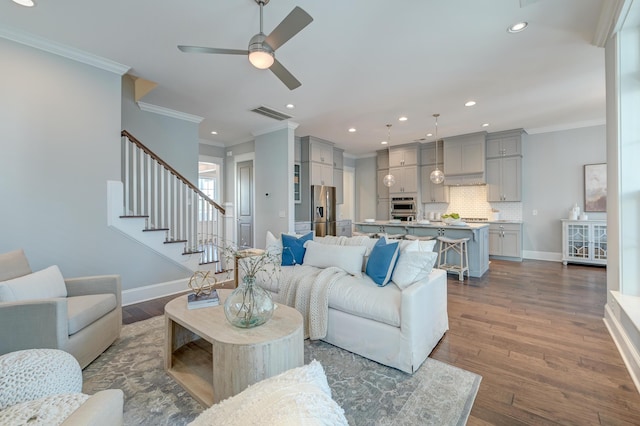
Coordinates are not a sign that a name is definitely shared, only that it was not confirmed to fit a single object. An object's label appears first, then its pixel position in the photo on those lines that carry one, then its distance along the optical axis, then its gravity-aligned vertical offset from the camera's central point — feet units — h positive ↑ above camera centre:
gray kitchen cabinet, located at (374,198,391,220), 26.53 +0.35
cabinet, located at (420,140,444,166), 23.10 +4.84
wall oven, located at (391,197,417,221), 24.24 +0.31
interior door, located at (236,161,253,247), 21.43 +0.92
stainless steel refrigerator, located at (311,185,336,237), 20.76 +0.16
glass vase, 5.87 -2.00
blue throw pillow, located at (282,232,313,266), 10.77 -1.50
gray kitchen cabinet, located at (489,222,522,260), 19.93 -2.11
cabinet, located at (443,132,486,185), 20.84 +4.00
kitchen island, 15.74 -1.35
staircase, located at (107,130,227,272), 11.73 +0.15
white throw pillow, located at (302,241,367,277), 9.25 -1.55
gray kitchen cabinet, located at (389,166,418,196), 23.91 +2.79
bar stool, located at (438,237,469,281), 15.37 -2.39
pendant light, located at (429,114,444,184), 18.20 +2.27
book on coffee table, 6.95 -2.23
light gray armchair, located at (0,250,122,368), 6.17 -2.36
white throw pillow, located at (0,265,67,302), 6.45 -1.81
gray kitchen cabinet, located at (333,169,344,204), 24.25 +2.54
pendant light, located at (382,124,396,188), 19.47 +2.28
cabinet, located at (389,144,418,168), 23.94 +4.90
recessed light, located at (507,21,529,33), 8.29 +5.55
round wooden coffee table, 5.04 -2.67
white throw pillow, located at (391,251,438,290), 7.79 -1.59
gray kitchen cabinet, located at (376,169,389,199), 26.63 +2.40
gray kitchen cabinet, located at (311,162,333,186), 20.96 +2.98
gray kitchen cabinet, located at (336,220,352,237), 23.70 -1.38
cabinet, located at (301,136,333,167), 20.88 +4.84
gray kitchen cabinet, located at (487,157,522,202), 20.30 +2.39
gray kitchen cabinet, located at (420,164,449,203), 23.50 +1.87
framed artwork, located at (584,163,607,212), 18.26 +1.52
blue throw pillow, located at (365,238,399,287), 8.25 -1.55
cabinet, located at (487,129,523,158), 20.17 +4.99
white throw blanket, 8.29 -2.54
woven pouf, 3.79 -2.36
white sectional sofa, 6.89 -2.64
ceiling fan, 6.36 +4.28
